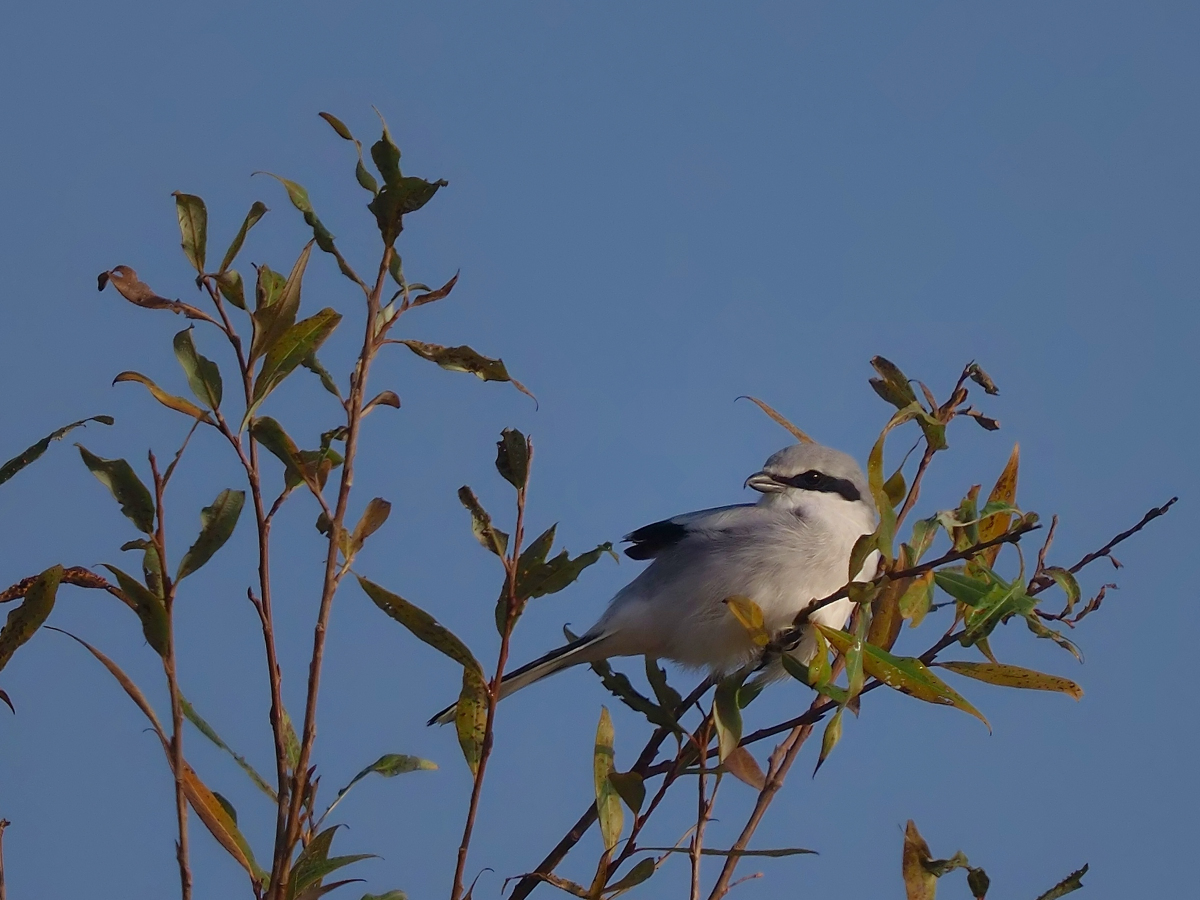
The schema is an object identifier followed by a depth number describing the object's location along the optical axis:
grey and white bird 7.00
